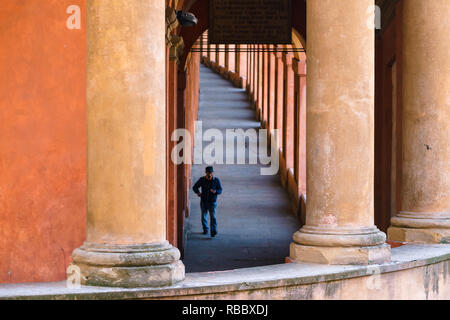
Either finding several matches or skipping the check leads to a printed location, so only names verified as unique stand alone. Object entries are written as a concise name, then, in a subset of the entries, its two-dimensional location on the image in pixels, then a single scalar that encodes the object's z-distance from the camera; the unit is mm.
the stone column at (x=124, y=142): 7301
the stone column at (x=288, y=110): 28734
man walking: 20953
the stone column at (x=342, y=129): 9125
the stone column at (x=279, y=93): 32250
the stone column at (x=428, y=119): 11344
